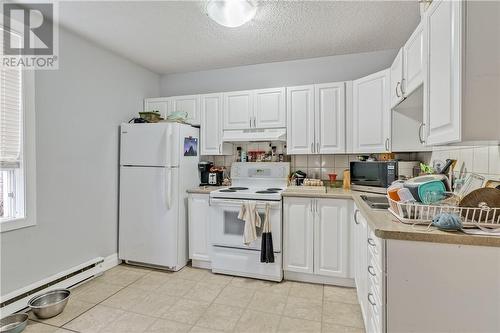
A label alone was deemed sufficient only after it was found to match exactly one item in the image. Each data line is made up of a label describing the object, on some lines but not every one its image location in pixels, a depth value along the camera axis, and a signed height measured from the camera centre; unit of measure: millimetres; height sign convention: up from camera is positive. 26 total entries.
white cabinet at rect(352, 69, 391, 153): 2467 +536
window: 2014 +106
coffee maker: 3332 -85
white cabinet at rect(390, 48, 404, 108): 2031 +742
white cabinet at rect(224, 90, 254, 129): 3115 +703
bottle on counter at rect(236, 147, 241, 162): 3427 +151
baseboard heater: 1943 -1092
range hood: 2957 +372
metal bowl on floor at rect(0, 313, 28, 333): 1727 -1175
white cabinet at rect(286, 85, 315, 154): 2912 +548
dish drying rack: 1174 -238
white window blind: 1986 +380
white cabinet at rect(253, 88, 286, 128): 3000 +695
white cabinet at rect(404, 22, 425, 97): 1582 +726
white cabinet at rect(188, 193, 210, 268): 2936 -747
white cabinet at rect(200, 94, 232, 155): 3246 +514
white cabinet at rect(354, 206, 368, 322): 1748 -716
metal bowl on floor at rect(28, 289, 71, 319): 1942 -1147
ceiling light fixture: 1806 +1148
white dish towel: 2566 -569
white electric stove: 2586 -760
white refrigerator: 2816 -349
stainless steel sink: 1862 -297
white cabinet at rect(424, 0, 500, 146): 1078 +425
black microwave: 2314 -88
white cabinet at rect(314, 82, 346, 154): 2811 +551
